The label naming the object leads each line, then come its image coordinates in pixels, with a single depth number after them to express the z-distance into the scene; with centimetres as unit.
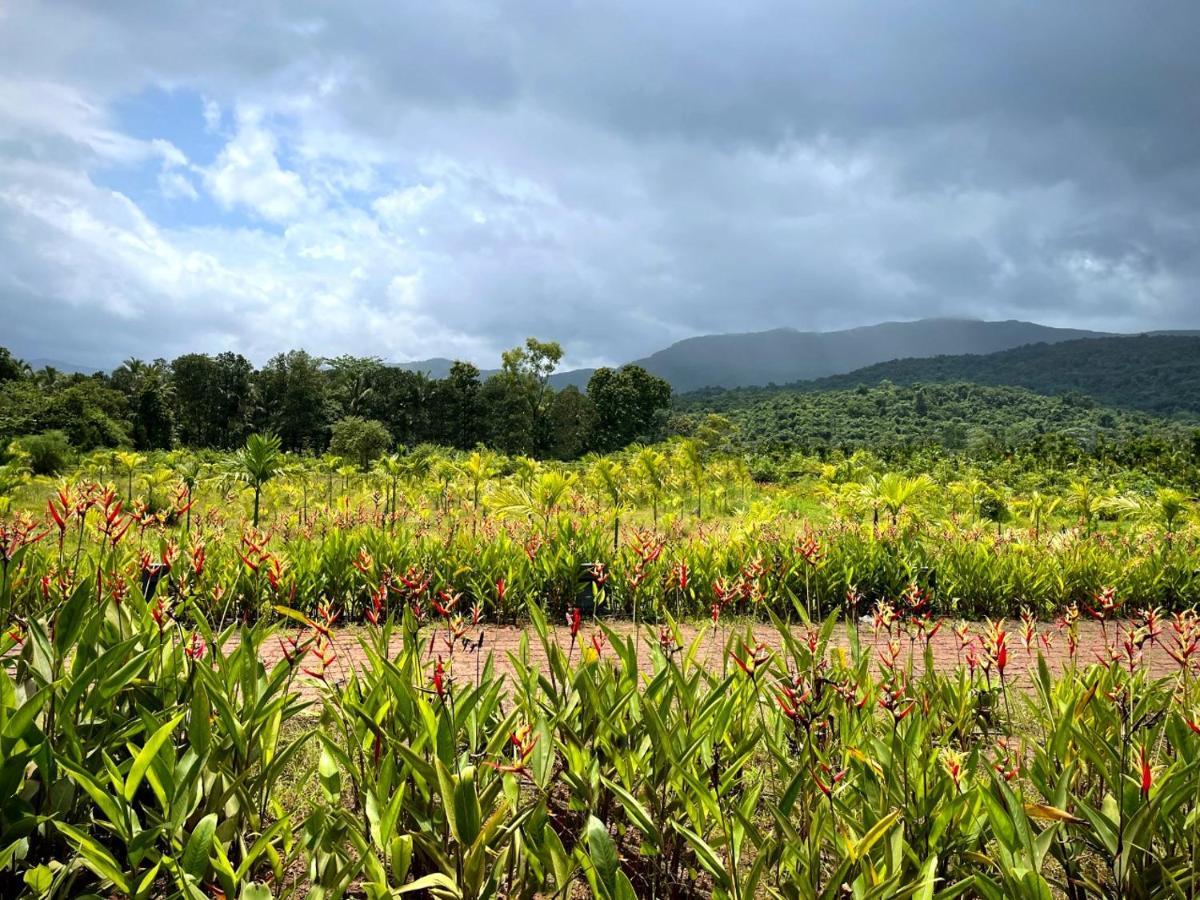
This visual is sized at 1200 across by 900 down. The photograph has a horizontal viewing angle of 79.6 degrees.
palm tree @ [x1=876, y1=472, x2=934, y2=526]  840
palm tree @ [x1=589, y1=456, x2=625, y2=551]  1105
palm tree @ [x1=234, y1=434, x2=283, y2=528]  867
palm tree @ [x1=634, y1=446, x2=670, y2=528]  1171
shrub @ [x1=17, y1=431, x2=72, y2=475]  1891
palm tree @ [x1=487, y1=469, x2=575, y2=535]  811
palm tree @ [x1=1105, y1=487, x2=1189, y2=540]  848
